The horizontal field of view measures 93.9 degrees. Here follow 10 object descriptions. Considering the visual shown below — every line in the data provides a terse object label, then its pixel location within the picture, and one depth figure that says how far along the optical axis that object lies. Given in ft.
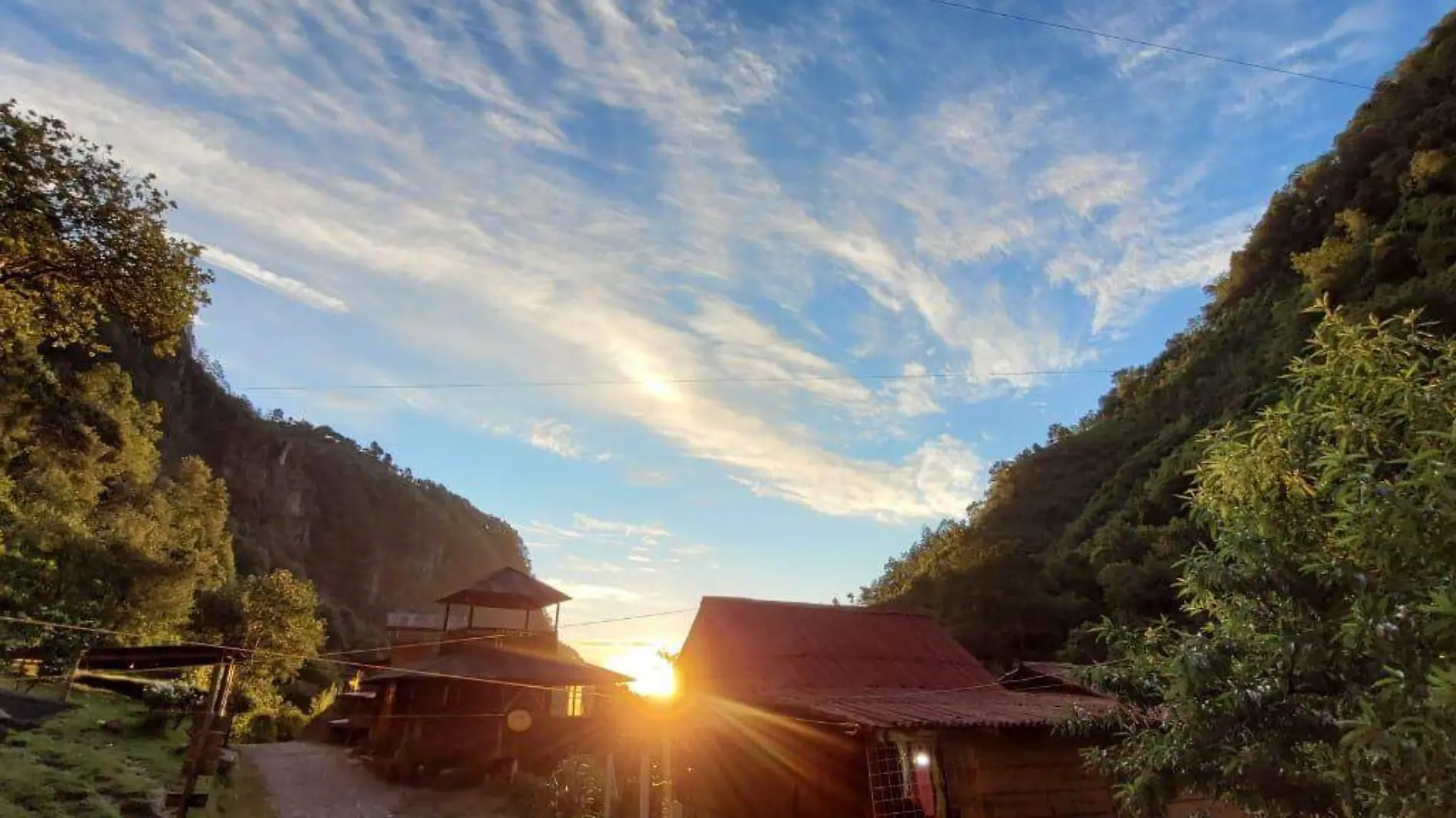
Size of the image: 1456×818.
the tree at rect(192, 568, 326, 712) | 105.29
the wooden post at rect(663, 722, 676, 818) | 57.21
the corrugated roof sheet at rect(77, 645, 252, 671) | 49.42
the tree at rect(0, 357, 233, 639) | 78.64
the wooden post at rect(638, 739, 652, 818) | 57.31
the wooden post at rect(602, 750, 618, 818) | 63.21
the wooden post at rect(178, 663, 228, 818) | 45.24
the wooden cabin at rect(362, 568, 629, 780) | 80.23
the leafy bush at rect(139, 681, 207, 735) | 70.79
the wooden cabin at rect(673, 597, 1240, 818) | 42.78
